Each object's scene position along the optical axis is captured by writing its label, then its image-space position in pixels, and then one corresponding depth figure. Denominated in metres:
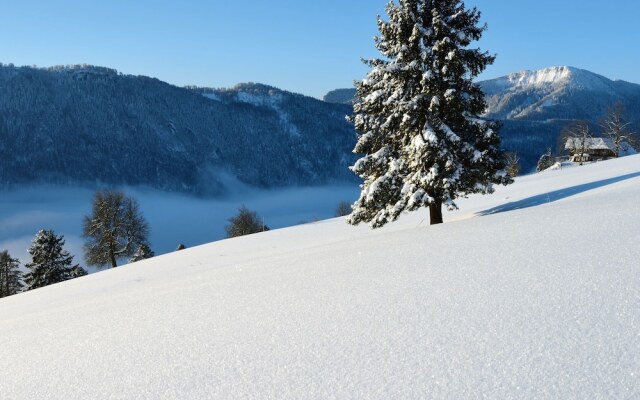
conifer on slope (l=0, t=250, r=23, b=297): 60.97
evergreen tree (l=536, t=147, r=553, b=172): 80.81
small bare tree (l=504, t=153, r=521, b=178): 65.25
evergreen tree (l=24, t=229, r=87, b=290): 43.28
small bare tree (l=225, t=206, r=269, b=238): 68.56
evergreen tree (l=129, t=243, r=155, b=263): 51.72
